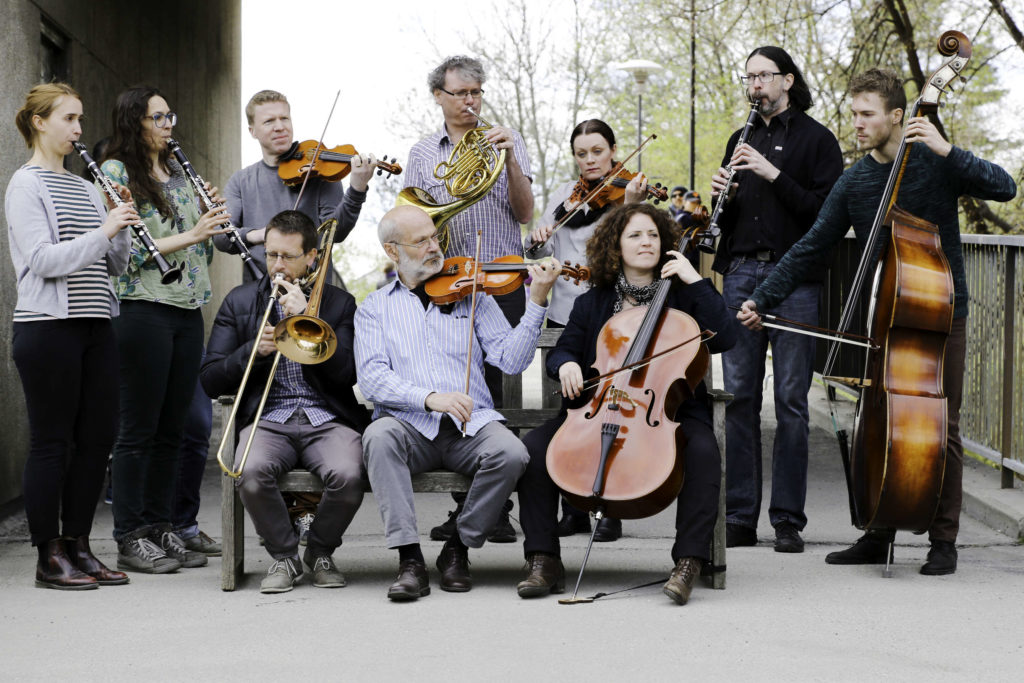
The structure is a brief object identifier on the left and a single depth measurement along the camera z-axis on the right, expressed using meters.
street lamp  18.95
